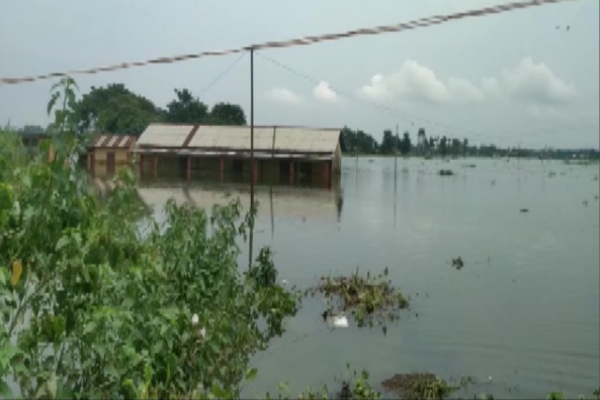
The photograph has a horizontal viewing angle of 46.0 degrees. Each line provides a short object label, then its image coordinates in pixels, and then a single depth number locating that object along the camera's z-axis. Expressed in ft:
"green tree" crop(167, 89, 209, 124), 200.95
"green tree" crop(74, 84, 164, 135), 155.84
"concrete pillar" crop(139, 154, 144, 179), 139.71
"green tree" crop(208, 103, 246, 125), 212.02
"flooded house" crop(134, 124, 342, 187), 134.82
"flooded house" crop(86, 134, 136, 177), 154.30
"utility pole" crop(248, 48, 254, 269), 45.57
